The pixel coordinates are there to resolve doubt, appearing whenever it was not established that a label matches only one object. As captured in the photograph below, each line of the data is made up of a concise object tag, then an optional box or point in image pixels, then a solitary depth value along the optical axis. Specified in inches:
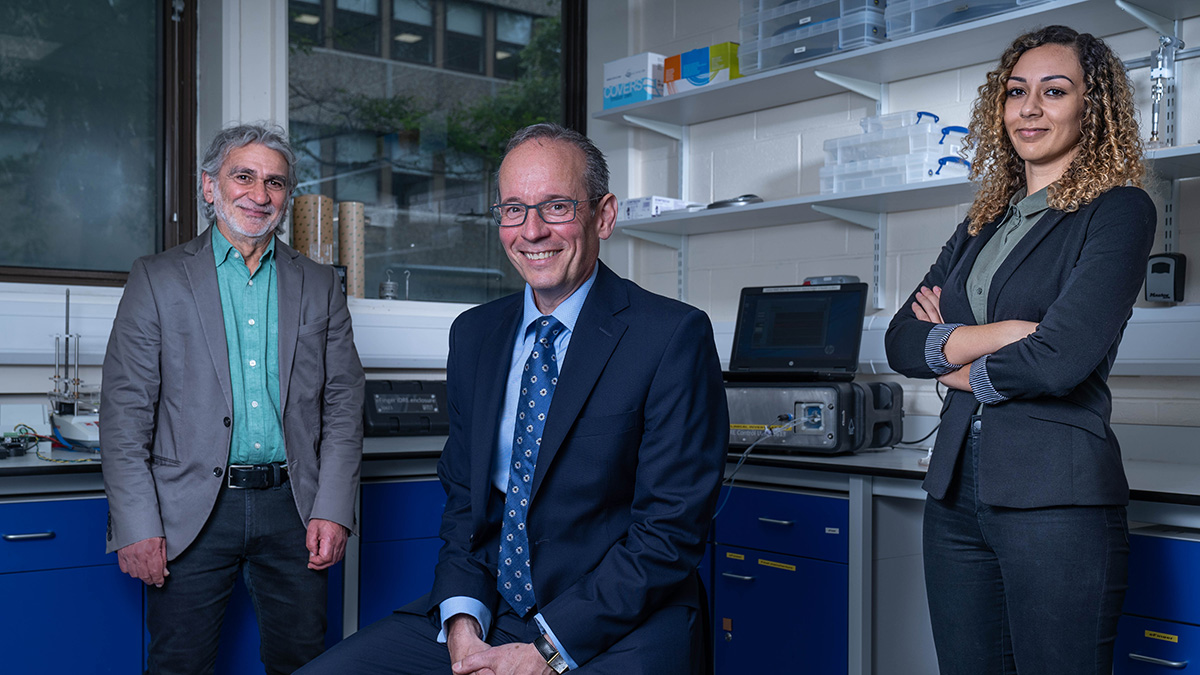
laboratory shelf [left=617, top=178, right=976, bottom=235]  112.8
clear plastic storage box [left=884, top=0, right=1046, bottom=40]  106.7
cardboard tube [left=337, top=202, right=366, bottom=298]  137.4
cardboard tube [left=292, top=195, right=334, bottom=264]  132.3
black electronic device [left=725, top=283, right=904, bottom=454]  106.7
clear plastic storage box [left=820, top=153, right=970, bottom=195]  111.9
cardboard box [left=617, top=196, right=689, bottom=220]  140.3
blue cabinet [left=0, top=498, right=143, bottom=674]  87.4
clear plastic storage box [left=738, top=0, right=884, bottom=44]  120.6
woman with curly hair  63.9
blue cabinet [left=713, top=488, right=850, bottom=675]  99.7
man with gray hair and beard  80.9
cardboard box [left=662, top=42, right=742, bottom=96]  136.1
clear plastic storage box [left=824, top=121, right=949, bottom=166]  112.7
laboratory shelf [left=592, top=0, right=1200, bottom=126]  101.9
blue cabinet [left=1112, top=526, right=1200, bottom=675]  75.0
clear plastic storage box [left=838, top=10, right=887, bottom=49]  118.6
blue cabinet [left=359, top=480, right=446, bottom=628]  108.3
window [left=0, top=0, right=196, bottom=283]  120.5
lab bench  87.2
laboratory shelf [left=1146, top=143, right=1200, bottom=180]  91.8
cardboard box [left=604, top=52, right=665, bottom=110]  145.0
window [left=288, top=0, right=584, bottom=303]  143.6
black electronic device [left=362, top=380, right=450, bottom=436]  125.6
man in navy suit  56.7
